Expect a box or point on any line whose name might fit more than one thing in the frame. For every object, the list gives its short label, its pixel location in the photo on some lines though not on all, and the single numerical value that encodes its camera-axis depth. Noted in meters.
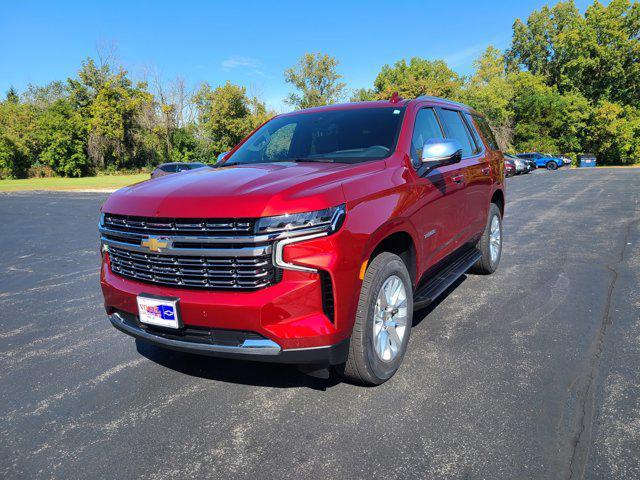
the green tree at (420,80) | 52.22
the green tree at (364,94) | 64.51
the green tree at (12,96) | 79.25
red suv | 2.54
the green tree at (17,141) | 47.94
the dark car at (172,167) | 24.83
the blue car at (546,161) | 43.59
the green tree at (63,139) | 48.56
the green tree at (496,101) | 52.69
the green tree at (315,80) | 56.94
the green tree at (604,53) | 52.94
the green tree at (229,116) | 46.03
